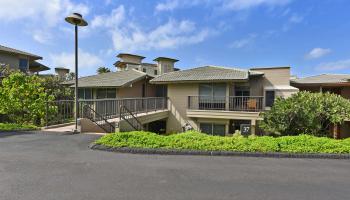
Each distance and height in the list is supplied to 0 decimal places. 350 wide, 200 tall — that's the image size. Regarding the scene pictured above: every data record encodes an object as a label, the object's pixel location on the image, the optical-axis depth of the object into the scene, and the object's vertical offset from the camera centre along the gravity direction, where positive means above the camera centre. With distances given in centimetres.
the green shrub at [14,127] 927 -116
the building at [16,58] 2014 +378
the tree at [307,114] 979 -61
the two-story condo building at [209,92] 1562 +54
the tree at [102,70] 3832 +487
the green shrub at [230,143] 647 -127
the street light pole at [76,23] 851 +291
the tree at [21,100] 1072 -7
